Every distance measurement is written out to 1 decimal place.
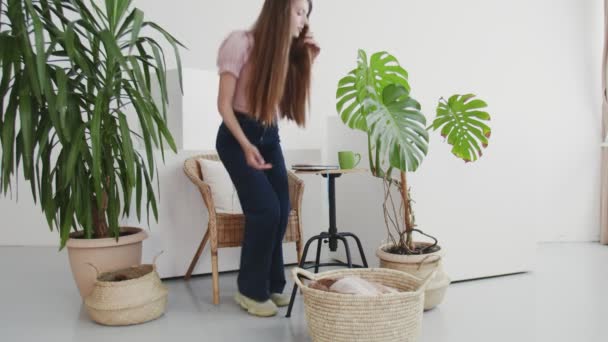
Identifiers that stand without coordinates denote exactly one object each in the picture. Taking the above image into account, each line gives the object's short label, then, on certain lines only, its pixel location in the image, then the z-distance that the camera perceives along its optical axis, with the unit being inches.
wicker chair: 85.8
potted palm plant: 67.3
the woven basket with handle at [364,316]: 58.5
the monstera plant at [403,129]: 66.7
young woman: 71.8
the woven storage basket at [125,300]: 74.8
